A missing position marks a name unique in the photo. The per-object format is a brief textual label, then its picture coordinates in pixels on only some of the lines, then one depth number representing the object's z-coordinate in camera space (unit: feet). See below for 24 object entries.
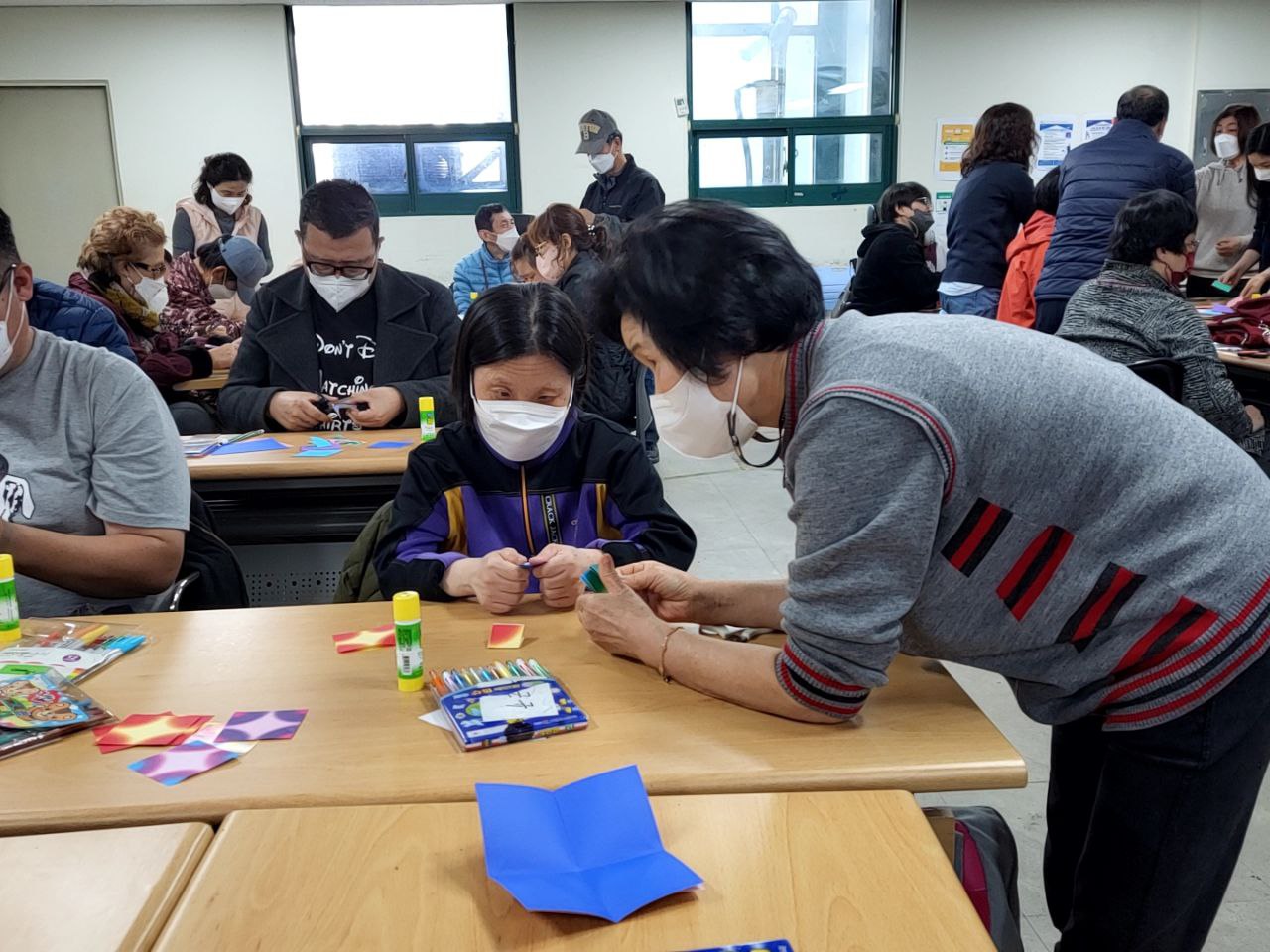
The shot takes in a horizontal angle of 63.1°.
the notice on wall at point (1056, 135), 28.95
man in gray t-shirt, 5.81
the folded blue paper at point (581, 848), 2.89
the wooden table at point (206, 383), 12.22
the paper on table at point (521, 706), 4.01
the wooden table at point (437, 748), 3.56
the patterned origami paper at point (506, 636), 4.85
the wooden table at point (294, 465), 8.28
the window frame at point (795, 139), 28.66
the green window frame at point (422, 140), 27.89
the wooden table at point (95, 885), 2.83
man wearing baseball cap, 18.93
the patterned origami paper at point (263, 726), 3.96
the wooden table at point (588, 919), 2.78
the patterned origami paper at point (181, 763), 3.70
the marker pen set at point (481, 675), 4.30
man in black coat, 9.53
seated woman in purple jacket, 6.05
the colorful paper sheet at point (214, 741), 3.88
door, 27.30
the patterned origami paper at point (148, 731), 3.94
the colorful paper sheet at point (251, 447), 8.98
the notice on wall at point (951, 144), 28.86
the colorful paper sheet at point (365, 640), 4.84
